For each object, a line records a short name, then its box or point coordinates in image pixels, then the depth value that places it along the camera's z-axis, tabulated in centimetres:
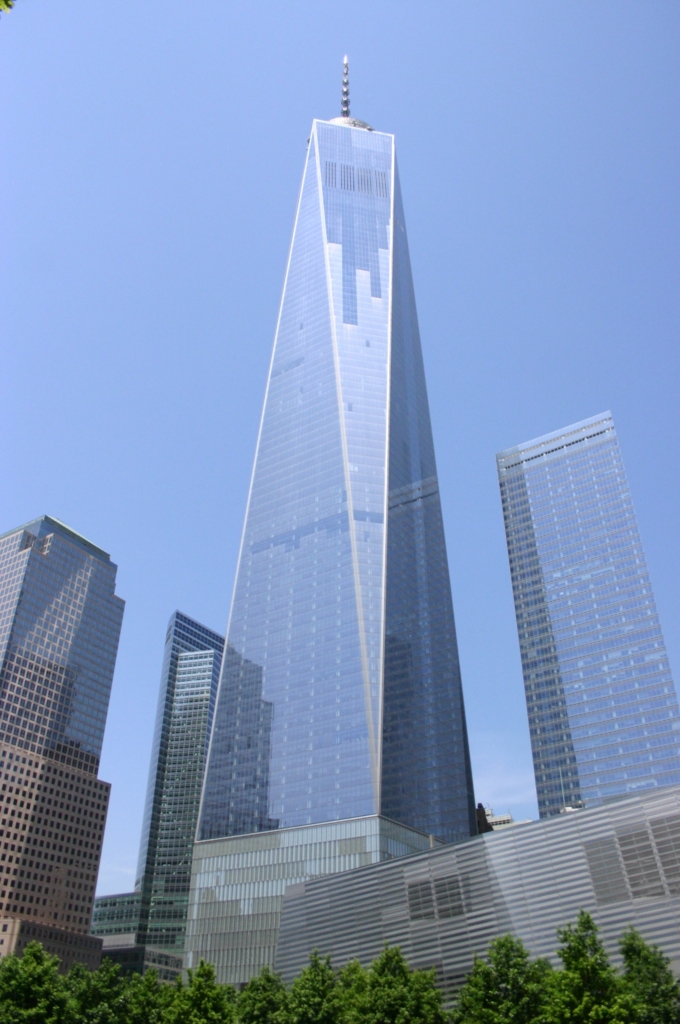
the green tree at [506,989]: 5703
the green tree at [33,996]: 7494
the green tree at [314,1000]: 6556
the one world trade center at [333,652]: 13888
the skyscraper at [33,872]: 18400
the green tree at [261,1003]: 6912
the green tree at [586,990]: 5156
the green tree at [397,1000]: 6200
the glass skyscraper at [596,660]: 16250
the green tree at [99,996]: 7525
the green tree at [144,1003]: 7369
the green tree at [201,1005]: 6638
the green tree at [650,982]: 5875
